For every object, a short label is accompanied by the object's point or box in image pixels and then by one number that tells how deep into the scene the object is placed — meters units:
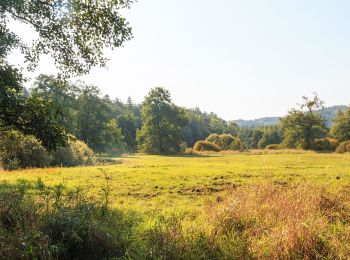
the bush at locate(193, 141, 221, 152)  82.50
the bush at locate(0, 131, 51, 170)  32.47
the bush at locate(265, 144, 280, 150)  90.12
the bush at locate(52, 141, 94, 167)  38.47
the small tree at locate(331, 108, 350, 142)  84.75
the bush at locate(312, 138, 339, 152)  75.69
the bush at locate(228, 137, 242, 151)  88.79
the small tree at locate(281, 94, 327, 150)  82.00
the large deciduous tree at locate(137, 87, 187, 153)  83.62
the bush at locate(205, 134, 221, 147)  97.64
